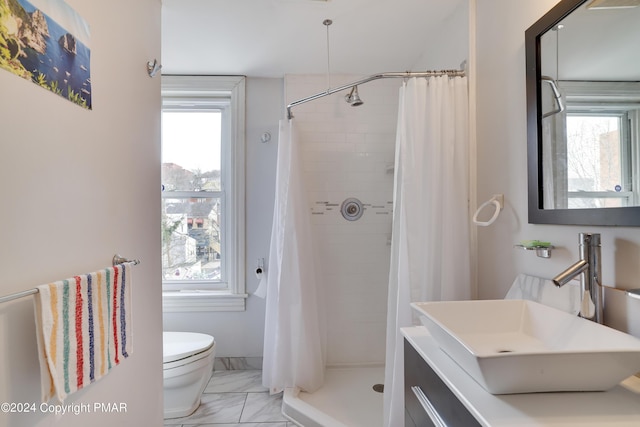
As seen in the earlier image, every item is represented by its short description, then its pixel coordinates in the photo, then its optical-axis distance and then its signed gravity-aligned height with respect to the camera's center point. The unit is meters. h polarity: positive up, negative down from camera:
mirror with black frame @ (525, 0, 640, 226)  0.80 +0.31
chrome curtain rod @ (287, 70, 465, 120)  1.49 +0.71
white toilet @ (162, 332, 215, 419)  1.75 -0.91
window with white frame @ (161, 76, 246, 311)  2.50 +0.24
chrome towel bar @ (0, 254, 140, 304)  0.64 -0.17
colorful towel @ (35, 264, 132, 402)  0.74 -0.31
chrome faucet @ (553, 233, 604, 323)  0.85 -0.17
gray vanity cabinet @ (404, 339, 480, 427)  0.71 -0.51
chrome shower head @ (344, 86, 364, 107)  1.89 +0.74
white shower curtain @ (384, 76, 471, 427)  1.44 +0.09
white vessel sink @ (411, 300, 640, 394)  0.62 -0.33
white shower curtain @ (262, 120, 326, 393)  2.05 -0.52
